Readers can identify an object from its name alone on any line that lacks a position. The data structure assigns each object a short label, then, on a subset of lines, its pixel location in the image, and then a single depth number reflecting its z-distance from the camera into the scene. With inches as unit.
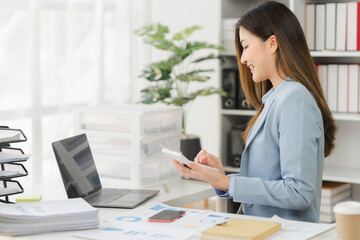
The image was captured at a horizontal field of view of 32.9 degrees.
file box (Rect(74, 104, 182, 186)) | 100.3
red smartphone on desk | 73.5
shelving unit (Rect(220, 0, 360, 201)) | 140.8
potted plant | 132.6
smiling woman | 73.4
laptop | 84.7
